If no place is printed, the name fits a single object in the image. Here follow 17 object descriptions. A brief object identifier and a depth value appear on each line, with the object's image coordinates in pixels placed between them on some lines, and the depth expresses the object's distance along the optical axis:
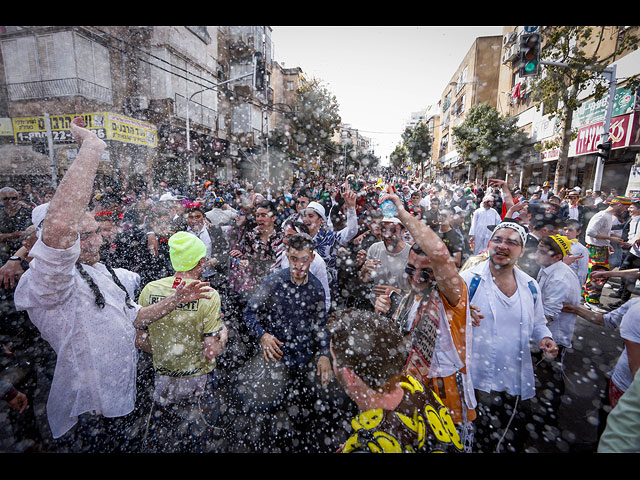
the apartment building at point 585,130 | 11.29
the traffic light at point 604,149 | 9.32
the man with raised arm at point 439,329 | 1.87
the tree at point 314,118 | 33.28
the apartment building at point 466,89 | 32.38
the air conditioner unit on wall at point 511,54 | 21.38
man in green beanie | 2.14
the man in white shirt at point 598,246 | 6.07
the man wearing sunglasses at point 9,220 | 3.77
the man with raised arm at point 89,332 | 1.62
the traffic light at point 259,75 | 12.01
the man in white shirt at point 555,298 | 3.08
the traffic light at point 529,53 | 6.57
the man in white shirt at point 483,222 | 6.60
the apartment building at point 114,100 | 14.52
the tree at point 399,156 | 65.88
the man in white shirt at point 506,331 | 2.33
